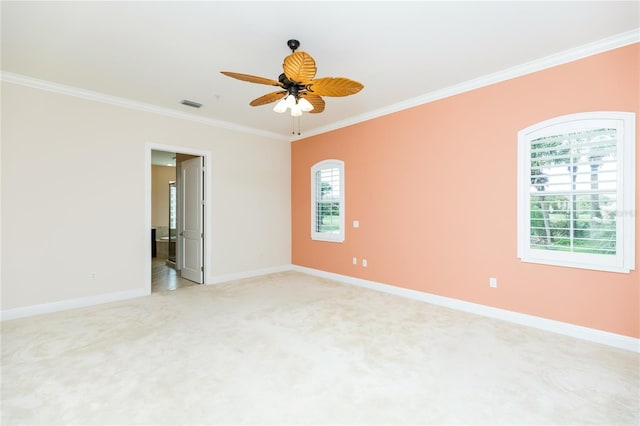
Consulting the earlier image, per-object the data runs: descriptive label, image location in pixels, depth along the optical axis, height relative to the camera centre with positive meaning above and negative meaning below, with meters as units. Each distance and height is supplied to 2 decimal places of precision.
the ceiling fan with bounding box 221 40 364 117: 2.32 +1.10
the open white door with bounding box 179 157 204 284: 5.53 -0.21
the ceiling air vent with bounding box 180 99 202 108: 4.51 +1.62
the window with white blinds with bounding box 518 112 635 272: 2.87 +0.19
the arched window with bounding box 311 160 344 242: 5.68 +0.18
